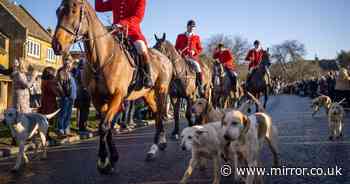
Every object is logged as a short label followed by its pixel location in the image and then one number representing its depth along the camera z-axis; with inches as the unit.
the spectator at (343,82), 768.3
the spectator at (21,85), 392.5
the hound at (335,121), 423.5
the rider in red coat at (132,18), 300.0
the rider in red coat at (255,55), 708.7
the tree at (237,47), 3481.8
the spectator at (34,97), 645.3
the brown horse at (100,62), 234.7
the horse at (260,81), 659.4
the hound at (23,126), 302.1
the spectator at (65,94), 480.1
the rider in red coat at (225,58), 718.5
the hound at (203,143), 239.9
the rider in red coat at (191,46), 502.3
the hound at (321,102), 609.0
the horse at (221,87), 669.9
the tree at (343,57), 2923.2
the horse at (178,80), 425.1
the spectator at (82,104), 534.6
